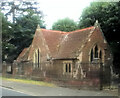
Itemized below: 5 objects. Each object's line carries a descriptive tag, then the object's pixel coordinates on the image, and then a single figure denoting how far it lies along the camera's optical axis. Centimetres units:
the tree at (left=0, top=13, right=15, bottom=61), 3312
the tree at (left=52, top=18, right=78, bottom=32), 4340
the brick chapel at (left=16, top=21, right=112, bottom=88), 2266
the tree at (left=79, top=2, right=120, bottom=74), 1938
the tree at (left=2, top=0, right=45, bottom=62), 3418
